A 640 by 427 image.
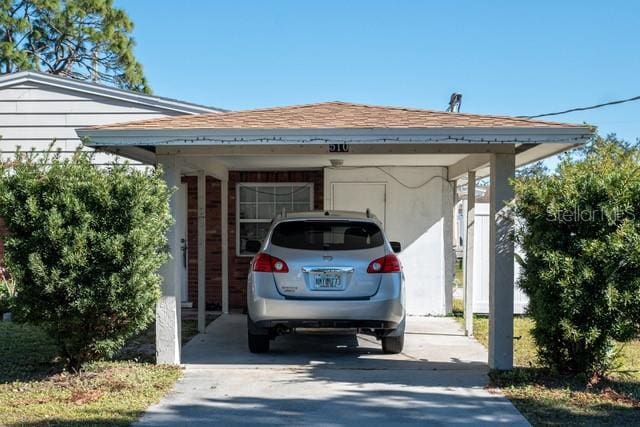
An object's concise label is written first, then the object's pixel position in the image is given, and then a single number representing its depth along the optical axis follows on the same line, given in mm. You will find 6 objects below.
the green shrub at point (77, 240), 6008
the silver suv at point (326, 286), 6918
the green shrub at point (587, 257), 5859
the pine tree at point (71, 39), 24719
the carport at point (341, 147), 6477
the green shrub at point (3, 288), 10219
